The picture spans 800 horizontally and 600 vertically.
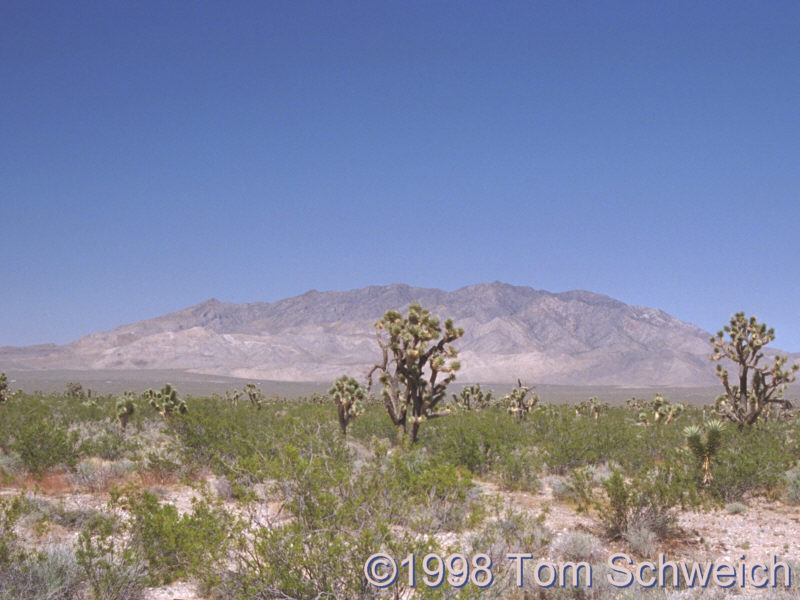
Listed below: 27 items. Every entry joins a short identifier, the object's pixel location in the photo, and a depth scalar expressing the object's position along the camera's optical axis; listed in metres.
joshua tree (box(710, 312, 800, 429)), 22.48
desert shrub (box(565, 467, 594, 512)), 11.09
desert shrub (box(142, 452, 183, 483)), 13.78
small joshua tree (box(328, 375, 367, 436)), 23.80
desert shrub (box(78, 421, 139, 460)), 14.89
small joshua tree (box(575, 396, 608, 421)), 39.69
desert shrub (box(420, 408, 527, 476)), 15.85
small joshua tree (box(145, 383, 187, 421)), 24.88
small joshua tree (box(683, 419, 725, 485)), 13.08
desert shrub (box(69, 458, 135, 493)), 12.34
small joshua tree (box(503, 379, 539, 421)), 34.19
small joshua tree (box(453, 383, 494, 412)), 39.16
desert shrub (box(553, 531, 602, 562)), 8.97
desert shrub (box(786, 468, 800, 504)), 12.74
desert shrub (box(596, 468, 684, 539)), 9.88
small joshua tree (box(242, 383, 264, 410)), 41.63
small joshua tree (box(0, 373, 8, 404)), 30.88
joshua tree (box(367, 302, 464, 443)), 18.19
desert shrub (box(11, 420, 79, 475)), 13.20
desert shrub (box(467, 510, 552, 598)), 6.52
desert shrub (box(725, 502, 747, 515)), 11.88
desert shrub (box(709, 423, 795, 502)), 12.80
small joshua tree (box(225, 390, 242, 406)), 46.26
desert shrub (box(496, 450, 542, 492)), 14.39
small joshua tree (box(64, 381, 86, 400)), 45.05
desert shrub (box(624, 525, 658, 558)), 9.17
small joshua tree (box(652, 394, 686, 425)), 31.02
